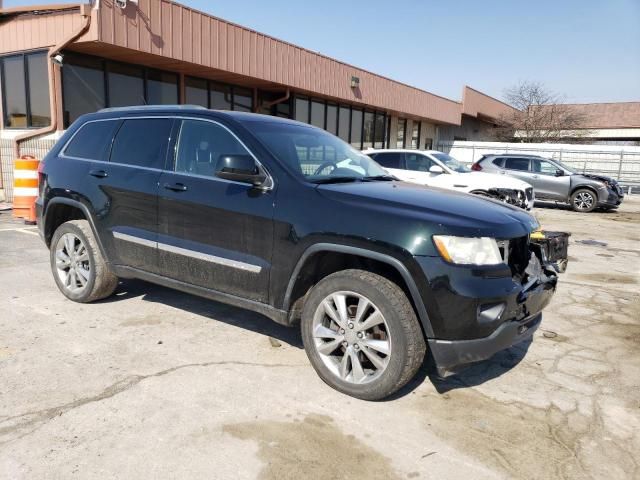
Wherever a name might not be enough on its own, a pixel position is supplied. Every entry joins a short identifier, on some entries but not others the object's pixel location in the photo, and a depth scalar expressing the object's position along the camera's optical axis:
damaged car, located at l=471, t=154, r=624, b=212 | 15.18
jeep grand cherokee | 2.93
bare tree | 36.56
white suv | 10.59
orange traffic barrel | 9.31
